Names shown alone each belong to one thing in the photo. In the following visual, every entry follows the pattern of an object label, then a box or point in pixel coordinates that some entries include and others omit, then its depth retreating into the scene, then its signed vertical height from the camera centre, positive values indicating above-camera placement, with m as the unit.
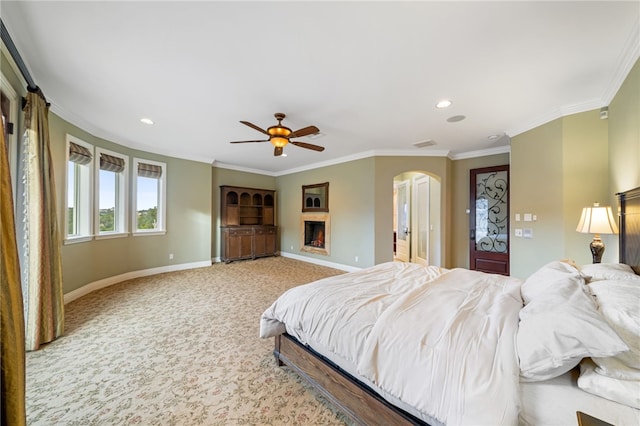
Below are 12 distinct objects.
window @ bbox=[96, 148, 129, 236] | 3.99 +0.37
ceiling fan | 3.01 +1.04
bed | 0.86 -0.62
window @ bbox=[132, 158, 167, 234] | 4.68 +0.37
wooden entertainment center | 6.06 -0.27
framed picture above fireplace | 5.99 +0.43
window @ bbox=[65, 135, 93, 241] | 3.44 +0.36
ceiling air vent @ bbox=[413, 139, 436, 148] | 4.23 +1.29
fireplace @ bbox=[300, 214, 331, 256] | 5.95 -0.54
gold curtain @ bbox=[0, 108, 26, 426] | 0.93 -0.44
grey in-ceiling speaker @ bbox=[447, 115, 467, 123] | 3.18 +1.31
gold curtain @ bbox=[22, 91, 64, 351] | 2.14 -0.11
